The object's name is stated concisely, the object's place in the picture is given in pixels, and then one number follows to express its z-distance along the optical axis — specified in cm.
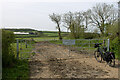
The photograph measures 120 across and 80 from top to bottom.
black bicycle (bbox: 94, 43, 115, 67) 635
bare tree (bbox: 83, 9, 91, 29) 2670
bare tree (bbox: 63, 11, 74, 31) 3012
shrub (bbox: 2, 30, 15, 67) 576
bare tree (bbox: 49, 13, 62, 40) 3219
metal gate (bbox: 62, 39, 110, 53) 944
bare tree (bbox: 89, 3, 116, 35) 2234
